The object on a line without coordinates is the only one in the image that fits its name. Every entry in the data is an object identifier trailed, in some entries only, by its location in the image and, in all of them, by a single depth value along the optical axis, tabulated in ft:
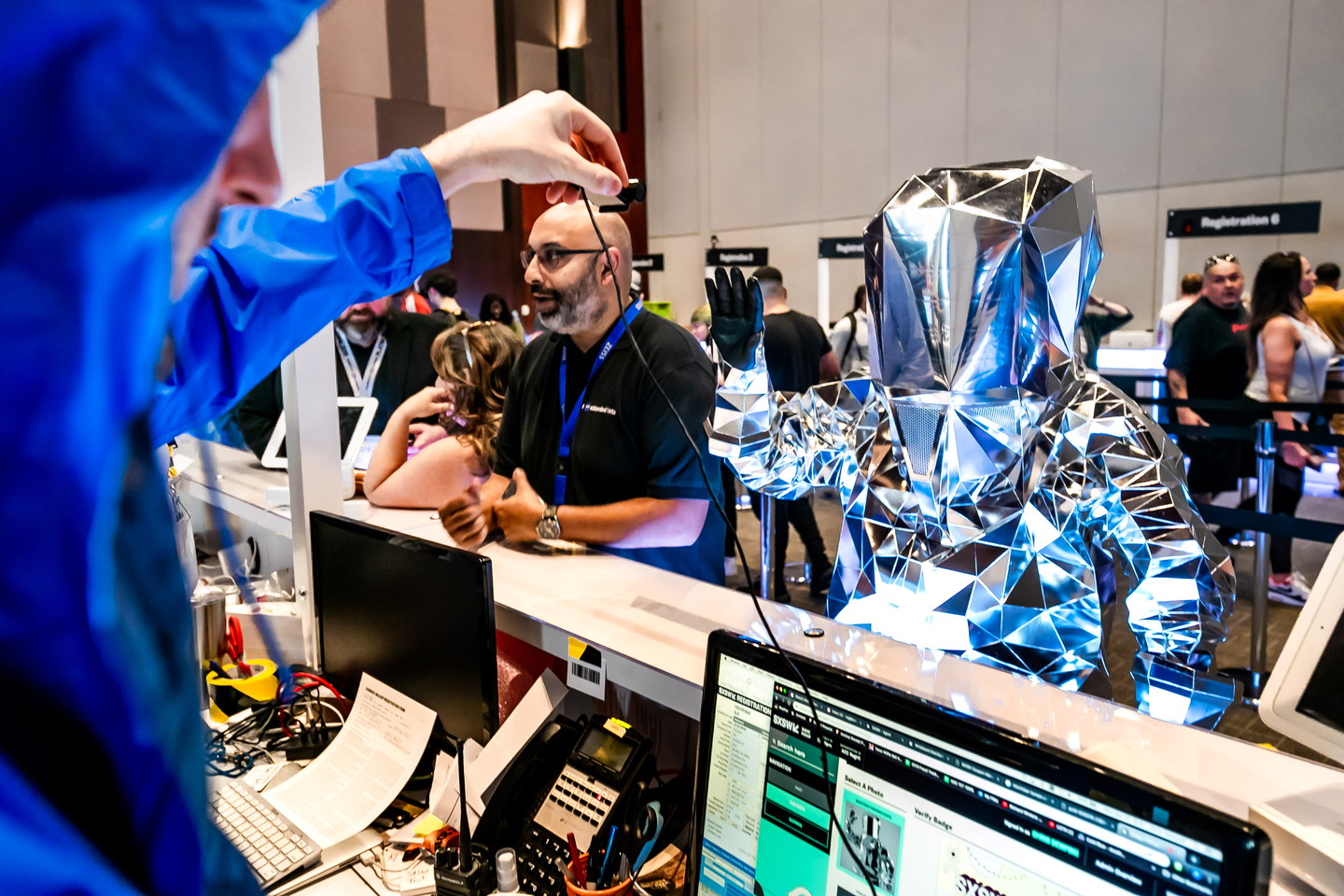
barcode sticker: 4.26
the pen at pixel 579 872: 3.63
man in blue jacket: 0.73
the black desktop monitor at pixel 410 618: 4.29
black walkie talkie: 3.79
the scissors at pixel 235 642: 6.43
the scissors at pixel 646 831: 3.83
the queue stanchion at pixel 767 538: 12.98
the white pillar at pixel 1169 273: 22.18
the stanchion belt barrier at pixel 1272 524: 8.94
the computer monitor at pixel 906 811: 1.99
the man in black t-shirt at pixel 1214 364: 16.16
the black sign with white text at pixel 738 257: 29.96
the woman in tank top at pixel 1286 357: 14.76
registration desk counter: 2.76
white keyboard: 4.04
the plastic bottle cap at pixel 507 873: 3.81
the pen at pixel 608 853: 3.69
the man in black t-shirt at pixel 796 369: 14.66
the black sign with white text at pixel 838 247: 27.99
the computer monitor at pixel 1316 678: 2.39
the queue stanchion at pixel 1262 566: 10.41
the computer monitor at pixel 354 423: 9.49
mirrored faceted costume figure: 3.94
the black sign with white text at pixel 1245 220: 18.38
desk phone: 3.82
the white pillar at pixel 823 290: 29.58
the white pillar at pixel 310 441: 5.73
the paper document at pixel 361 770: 4.41
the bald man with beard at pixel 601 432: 6.69
